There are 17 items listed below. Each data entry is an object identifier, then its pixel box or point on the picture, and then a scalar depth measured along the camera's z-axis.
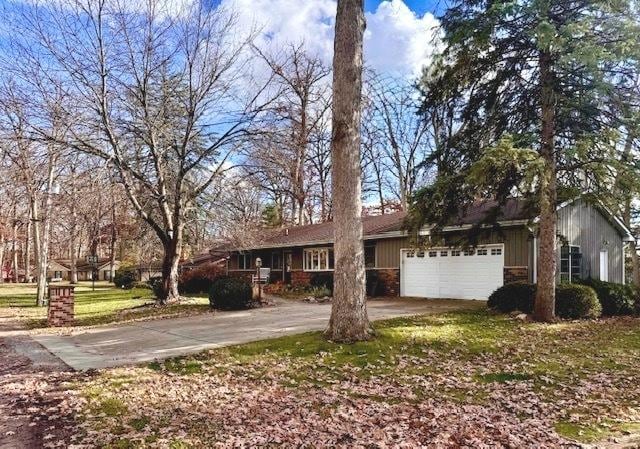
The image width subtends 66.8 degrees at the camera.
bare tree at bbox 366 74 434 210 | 31.25
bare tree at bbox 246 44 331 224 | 15.76
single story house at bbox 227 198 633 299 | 15.13
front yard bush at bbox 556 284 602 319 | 12.59
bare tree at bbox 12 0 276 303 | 13.66
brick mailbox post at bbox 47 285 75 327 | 12.84
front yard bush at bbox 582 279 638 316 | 14.04
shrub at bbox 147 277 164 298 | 17.19
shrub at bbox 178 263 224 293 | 24.31
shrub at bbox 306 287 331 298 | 18.66
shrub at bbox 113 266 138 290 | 31.14
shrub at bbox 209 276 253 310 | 15.27
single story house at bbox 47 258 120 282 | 56.31
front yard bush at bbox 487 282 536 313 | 12.82
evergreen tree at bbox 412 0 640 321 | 10.30
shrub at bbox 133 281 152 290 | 29.51
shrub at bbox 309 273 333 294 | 20.53
